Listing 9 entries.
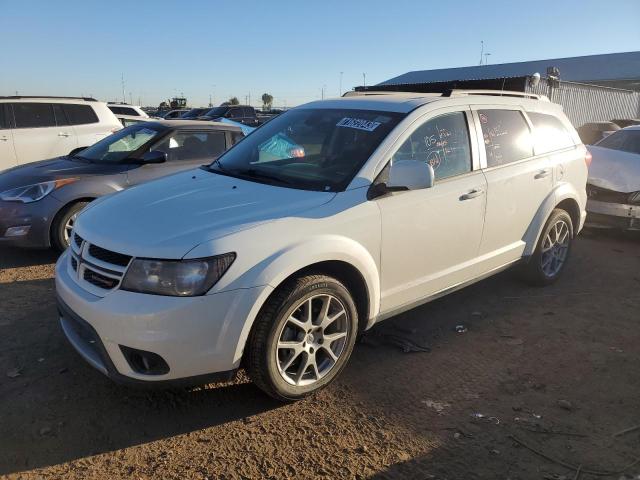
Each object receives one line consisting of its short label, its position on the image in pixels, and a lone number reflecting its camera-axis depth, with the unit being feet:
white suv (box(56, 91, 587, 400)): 8.46
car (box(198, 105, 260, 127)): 78.95
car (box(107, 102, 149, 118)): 53.01
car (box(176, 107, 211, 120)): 82.39
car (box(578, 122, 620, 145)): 50.20
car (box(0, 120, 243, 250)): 17.13
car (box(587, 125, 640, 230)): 21.94
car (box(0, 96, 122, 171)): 28.09
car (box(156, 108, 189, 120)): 90.66
